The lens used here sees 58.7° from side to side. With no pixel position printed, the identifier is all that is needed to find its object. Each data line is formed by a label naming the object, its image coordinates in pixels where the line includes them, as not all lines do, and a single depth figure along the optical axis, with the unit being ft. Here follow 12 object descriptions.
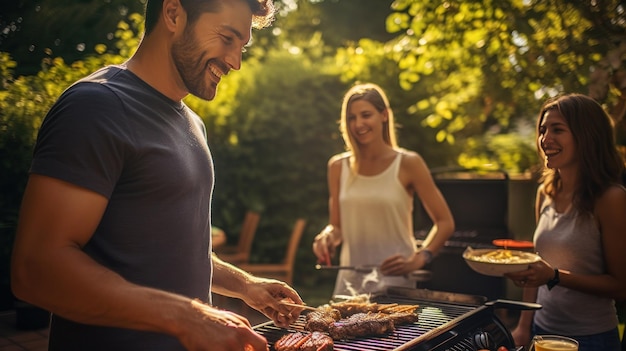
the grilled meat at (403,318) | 8.29
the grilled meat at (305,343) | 6.83
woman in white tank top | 12.40
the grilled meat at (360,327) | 7.71
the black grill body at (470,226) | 17.42
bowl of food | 9.08
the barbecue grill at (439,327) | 7.45
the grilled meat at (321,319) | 7.91
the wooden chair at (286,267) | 24.26
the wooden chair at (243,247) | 25.34
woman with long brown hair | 9.33
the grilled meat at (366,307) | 8.92
